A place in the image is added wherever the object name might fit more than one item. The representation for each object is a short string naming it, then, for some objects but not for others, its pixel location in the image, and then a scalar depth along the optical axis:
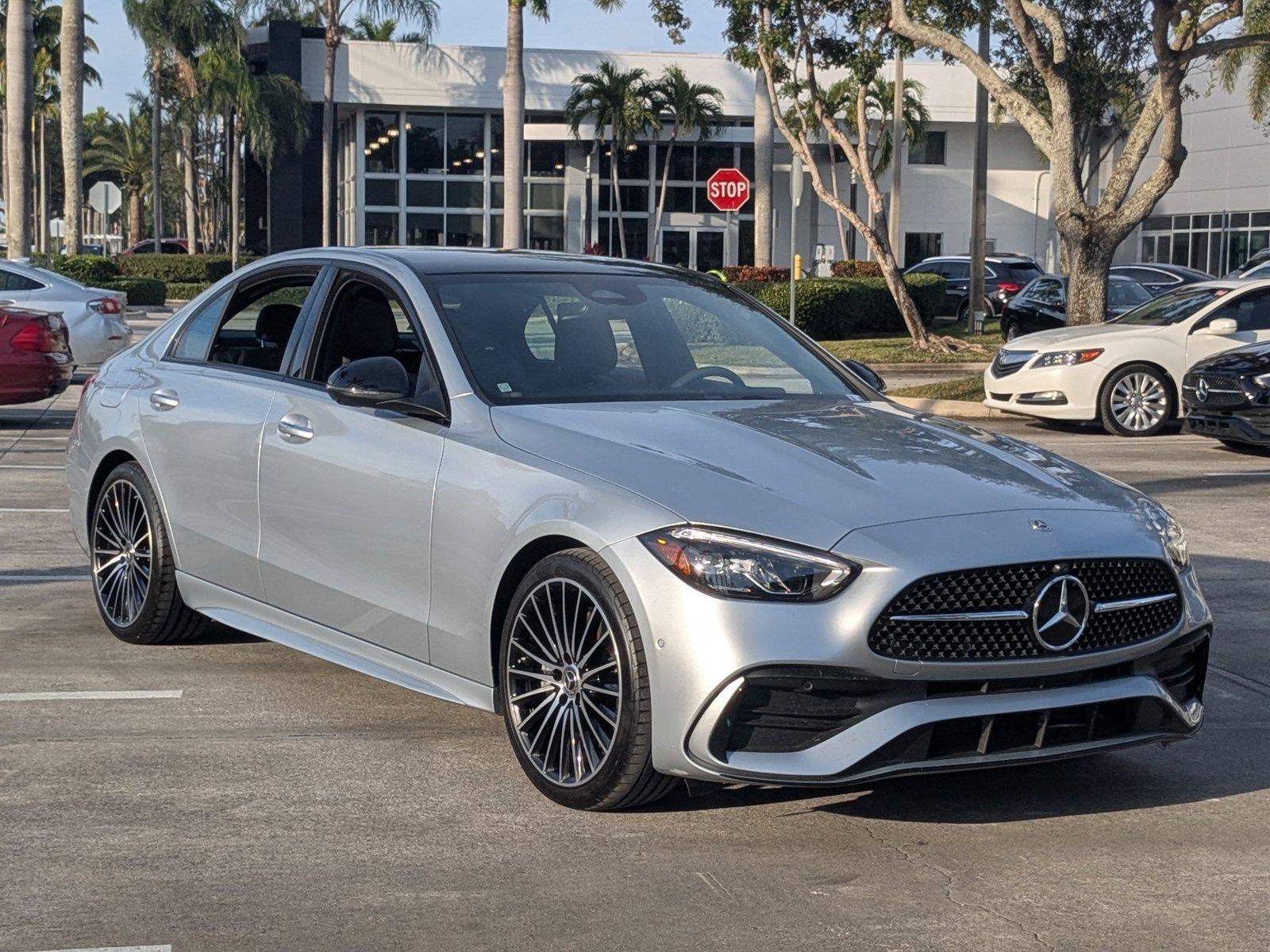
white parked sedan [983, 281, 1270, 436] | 17.62
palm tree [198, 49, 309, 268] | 59.34
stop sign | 26.73
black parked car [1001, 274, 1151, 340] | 27.81
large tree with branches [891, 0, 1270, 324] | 21.16
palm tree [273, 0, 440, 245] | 53.66
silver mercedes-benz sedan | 4.58
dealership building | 59.34
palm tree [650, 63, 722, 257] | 57.53
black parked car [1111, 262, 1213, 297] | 31.83
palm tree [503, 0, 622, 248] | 35.53
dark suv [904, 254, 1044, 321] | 38.06
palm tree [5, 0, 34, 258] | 32.12
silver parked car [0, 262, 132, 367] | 20.77
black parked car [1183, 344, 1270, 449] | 14.75
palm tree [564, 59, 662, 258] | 57.31
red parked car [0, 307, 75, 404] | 15.56
